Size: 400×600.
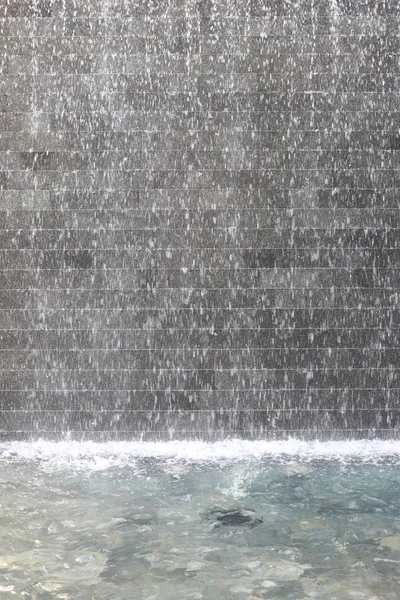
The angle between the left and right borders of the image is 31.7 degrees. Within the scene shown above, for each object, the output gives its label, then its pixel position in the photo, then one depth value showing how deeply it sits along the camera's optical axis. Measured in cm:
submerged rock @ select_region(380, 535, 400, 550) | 481
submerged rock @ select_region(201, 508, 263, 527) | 527
